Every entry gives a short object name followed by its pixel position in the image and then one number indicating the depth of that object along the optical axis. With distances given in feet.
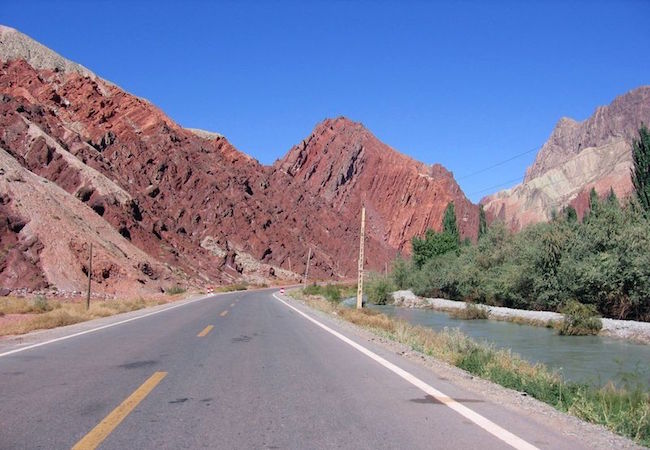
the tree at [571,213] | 206.22
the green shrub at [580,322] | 90.63
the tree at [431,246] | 246.88
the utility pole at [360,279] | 95.96
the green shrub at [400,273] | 244.01
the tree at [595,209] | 116.06
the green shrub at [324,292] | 173.58
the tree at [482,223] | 261.93
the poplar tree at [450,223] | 264.97
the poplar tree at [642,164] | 144.36
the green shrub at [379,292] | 195.00
